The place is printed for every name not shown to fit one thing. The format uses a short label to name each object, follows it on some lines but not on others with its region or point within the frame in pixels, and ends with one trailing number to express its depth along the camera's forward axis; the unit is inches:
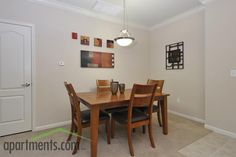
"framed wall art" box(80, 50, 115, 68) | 124.5
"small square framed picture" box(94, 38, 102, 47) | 130.5
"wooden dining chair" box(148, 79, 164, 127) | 101.9
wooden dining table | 67.4
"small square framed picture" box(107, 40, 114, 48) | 138.7
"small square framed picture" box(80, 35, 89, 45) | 122.9
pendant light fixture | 96.4
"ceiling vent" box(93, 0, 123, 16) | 111.0
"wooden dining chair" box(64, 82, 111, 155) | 72.5
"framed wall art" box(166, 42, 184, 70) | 135.5
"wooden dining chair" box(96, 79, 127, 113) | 117.3
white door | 93.4
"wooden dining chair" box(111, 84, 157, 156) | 72.1
